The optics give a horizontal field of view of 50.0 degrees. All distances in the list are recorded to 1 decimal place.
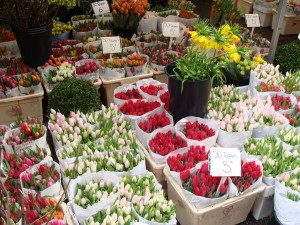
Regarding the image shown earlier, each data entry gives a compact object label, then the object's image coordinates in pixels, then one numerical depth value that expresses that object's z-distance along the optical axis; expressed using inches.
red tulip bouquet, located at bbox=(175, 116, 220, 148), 84.0
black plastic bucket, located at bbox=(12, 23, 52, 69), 116.8
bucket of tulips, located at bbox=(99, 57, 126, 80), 118.7
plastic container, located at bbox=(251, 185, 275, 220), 76.4
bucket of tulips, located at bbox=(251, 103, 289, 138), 90.4
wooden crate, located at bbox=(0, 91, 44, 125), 108.3
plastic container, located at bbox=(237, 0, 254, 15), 231.6
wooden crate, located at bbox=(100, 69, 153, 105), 119.2
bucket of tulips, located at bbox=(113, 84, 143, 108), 102.2
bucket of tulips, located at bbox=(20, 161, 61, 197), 68.4
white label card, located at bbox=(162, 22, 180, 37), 122.5
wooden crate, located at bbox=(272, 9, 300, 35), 201.0
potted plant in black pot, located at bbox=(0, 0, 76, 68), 111.1
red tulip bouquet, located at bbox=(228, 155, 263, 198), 71.2
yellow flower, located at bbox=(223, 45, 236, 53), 82.8
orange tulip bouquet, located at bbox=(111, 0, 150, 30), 141.0
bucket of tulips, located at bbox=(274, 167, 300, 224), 68.4
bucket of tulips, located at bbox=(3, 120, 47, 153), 81.2
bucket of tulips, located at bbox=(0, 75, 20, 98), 107.3
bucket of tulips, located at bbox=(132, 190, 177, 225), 64.1
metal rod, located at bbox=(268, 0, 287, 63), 118.2
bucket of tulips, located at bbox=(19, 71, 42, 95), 109.1
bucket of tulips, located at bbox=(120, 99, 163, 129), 94.8
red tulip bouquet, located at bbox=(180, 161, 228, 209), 69.1
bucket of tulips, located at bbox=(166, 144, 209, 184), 74.4
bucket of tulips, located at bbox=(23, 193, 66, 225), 60.3
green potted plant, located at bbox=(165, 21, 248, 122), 82.6
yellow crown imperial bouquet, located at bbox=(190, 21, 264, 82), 81.9
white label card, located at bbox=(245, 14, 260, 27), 138.8
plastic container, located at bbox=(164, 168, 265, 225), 70.7
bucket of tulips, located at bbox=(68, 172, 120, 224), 64.9
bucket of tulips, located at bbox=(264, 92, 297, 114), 98.3
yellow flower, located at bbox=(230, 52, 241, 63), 81.8
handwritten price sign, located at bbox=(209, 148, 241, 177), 68.0
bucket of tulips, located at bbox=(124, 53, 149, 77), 121.4
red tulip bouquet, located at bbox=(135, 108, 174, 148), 88.4
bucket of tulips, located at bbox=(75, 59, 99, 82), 115.0
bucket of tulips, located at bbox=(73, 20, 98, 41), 152.3
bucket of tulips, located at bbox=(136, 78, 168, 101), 104.0
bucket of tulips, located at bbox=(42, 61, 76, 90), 113.7
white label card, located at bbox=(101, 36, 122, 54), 117.1
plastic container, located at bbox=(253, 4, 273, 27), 216.5
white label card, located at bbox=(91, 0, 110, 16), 145.6
